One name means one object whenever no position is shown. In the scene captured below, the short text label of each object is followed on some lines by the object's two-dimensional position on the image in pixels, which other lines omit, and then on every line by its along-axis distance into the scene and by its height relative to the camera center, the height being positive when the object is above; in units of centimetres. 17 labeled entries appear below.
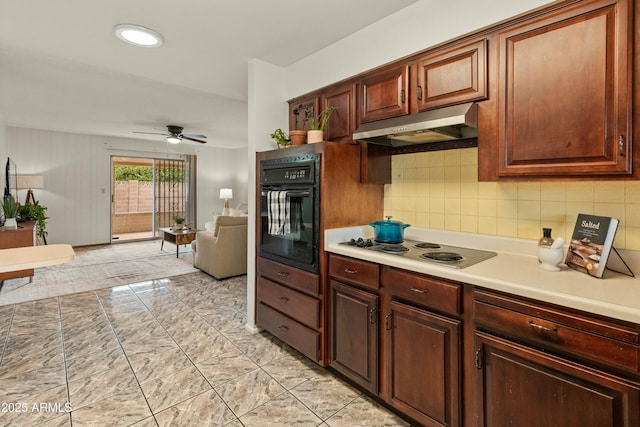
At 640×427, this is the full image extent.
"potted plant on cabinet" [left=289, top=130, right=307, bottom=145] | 244 +58
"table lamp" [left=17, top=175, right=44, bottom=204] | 552 +50
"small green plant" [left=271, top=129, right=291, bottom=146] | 256 +59
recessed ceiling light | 222 +129
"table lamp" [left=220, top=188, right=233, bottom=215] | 778 +41
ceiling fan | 557 +134
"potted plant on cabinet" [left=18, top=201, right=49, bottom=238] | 500 -5
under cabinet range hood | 164 +49
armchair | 434 -52
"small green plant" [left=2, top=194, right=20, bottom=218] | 435 +4
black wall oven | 215 +0
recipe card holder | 143 -27
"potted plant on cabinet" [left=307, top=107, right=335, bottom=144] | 232 +66
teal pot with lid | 212 -13
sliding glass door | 784 +41
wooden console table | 389 -36
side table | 564 -45
